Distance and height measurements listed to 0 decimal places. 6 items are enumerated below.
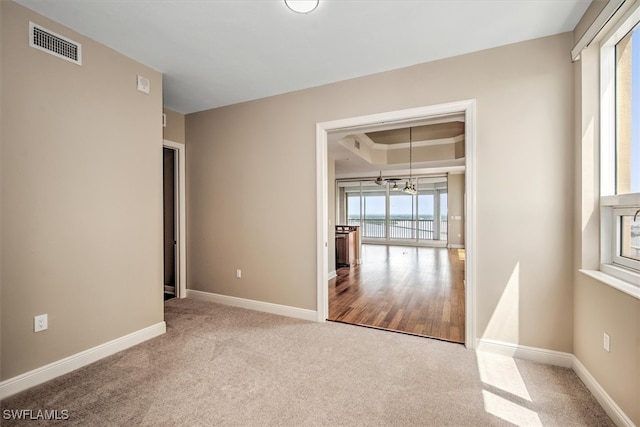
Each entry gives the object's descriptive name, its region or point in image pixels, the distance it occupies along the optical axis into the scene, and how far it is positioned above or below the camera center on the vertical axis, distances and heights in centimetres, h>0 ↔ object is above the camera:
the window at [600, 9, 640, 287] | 168 +39
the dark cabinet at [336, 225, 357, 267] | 629 -83
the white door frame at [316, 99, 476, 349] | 250 +27
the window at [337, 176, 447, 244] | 1001 +5
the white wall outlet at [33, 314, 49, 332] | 203 -81
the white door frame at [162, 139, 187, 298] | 402 -19
